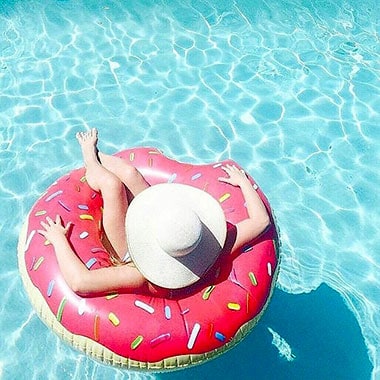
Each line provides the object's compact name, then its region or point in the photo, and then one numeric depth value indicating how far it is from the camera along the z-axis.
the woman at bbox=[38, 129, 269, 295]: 2.67
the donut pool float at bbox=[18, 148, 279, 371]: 2.76
